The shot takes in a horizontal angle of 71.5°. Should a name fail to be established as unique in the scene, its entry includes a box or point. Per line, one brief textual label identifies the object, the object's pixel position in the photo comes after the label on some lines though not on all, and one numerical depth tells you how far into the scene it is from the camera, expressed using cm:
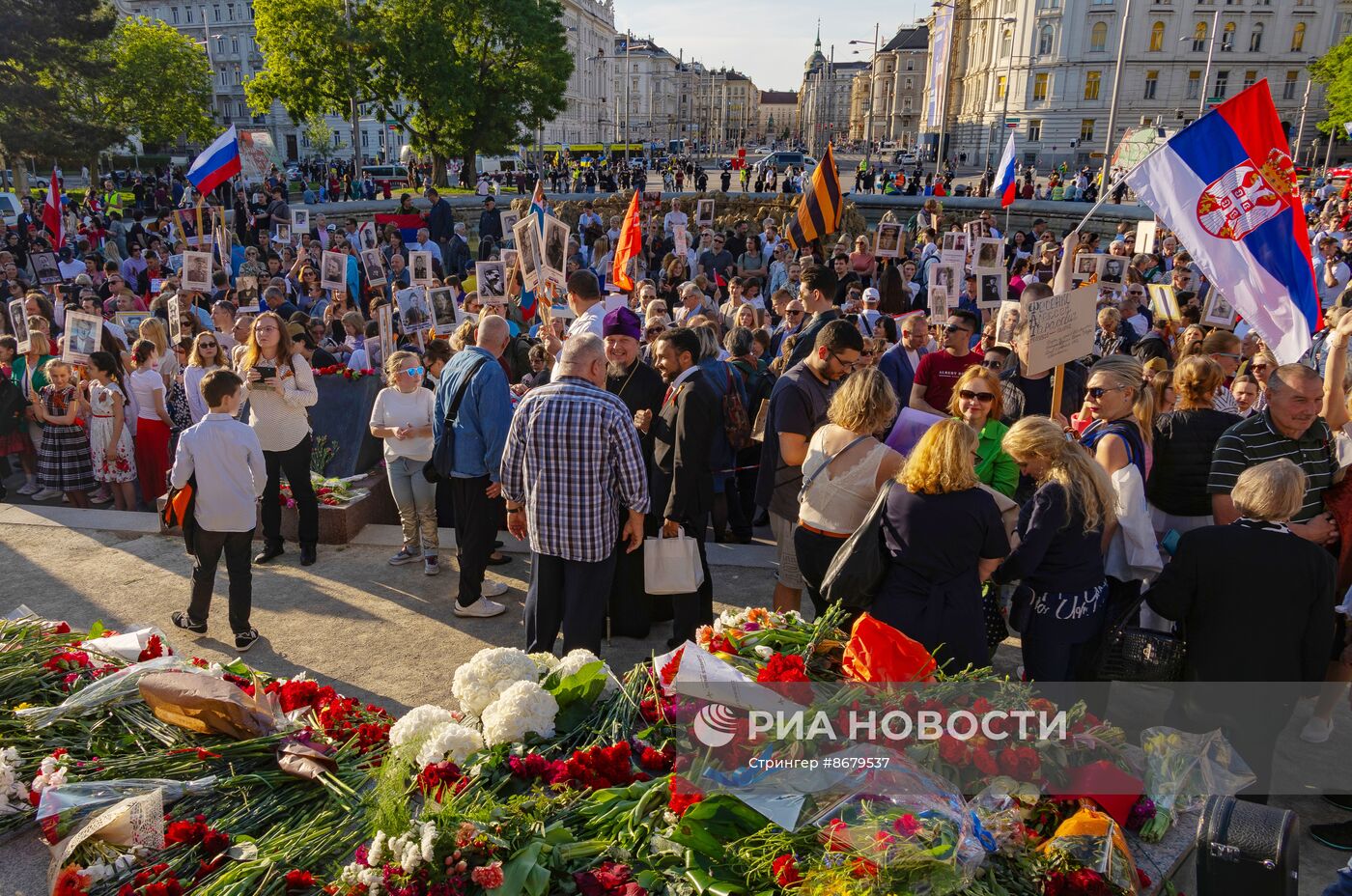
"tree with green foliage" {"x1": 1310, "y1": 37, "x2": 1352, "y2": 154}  4997
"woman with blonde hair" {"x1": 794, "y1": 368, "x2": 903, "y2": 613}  445
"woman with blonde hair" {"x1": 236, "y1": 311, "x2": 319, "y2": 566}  644
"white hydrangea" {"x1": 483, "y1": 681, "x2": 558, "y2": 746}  326
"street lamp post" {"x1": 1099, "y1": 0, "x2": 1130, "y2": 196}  2441
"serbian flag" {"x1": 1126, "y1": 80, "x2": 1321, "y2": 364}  566
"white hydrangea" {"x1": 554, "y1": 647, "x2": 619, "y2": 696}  361
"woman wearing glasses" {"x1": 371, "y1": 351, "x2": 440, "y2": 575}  652
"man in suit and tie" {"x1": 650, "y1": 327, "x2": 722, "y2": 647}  518
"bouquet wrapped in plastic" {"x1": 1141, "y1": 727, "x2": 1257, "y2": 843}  315
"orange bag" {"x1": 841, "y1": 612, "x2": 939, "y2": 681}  325
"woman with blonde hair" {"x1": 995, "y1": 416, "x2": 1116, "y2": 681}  408
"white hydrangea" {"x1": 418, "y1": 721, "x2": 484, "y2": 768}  315
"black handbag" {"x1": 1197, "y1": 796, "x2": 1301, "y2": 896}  213
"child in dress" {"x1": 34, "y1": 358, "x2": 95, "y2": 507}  831
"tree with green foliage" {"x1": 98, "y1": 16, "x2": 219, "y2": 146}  4459
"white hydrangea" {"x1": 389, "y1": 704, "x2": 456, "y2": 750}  326
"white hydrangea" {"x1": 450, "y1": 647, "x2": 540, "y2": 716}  350
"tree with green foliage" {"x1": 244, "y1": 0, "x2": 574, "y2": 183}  3666
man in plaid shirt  464
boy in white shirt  533
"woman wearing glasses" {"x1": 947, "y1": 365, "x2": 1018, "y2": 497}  519
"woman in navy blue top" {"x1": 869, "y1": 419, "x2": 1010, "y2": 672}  381
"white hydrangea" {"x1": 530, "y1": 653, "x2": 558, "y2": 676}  378
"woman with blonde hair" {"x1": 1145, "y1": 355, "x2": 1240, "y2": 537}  514
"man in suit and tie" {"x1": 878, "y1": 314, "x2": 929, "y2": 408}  750
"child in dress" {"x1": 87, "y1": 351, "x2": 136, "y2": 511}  789
